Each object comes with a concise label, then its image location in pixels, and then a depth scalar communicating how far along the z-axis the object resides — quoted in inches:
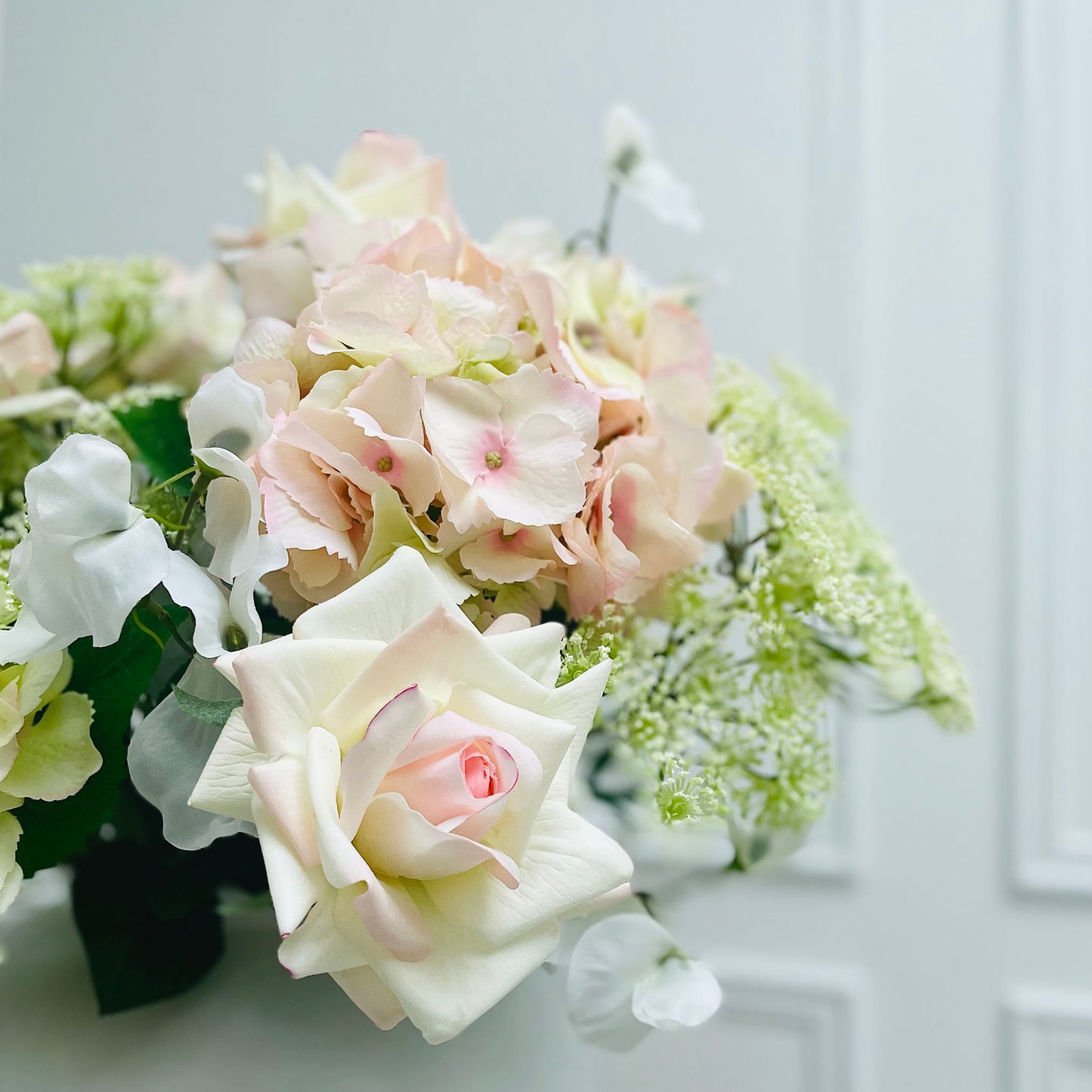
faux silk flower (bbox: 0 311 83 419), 18.9
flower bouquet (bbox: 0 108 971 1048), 10.6
